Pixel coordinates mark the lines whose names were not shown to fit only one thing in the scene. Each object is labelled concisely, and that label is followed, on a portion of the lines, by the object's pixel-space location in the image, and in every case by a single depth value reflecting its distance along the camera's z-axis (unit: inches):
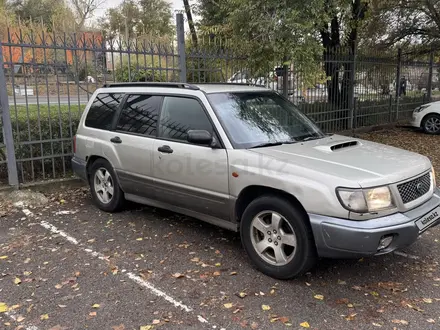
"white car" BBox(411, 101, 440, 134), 502.2
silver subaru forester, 135.0
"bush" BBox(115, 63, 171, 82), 300.9
